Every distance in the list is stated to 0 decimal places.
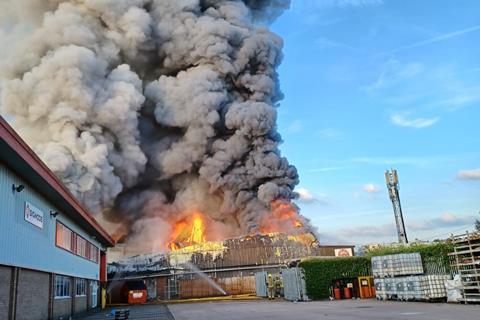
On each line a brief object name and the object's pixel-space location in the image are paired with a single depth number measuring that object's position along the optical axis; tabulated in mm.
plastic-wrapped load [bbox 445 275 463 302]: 19744
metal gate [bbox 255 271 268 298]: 35312
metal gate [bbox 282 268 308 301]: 29484
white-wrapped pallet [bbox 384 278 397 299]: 24234
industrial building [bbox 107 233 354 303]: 43656
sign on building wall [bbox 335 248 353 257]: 45247
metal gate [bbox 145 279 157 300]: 44200
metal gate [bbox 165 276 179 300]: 43969
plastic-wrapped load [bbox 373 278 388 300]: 25422
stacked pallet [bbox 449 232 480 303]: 18766
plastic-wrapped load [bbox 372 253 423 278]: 24094
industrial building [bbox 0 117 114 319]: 12570
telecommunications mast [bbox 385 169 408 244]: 46194
